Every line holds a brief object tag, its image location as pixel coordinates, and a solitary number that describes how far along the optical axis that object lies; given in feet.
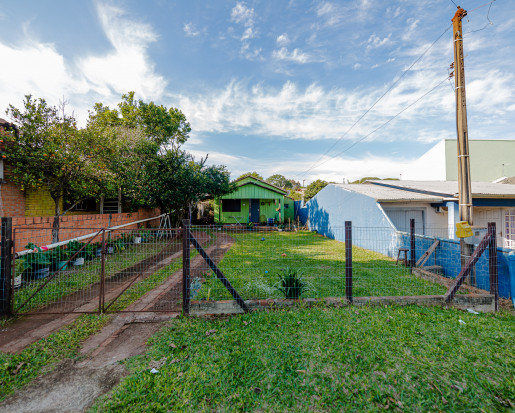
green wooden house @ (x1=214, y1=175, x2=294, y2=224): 62.23
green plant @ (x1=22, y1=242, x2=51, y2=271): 17.46
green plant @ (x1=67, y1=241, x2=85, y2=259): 21.67
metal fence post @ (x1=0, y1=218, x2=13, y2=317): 11.87
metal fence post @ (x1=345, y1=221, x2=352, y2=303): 12.97
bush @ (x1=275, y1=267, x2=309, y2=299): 13.62
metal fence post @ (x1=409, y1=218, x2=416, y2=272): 21.13
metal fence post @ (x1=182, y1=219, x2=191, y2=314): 12.23
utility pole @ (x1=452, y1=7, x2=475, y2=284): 16.83
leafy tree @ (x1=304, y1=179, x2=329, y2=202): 96.58
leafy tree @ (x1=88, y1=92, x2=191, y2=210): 37.91
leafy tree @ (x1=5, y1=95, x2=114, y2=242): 23.84
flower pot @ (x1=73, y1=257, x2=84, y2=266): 22.45
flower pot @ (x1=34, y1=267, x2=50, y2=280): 17.91
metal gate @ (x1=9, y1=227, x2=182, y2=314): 13.82
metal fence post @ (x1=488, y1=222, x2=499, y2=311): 13.30
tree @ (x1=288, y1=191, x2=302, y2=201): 109.34
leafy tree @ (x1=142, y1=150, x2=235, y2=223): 39.52
